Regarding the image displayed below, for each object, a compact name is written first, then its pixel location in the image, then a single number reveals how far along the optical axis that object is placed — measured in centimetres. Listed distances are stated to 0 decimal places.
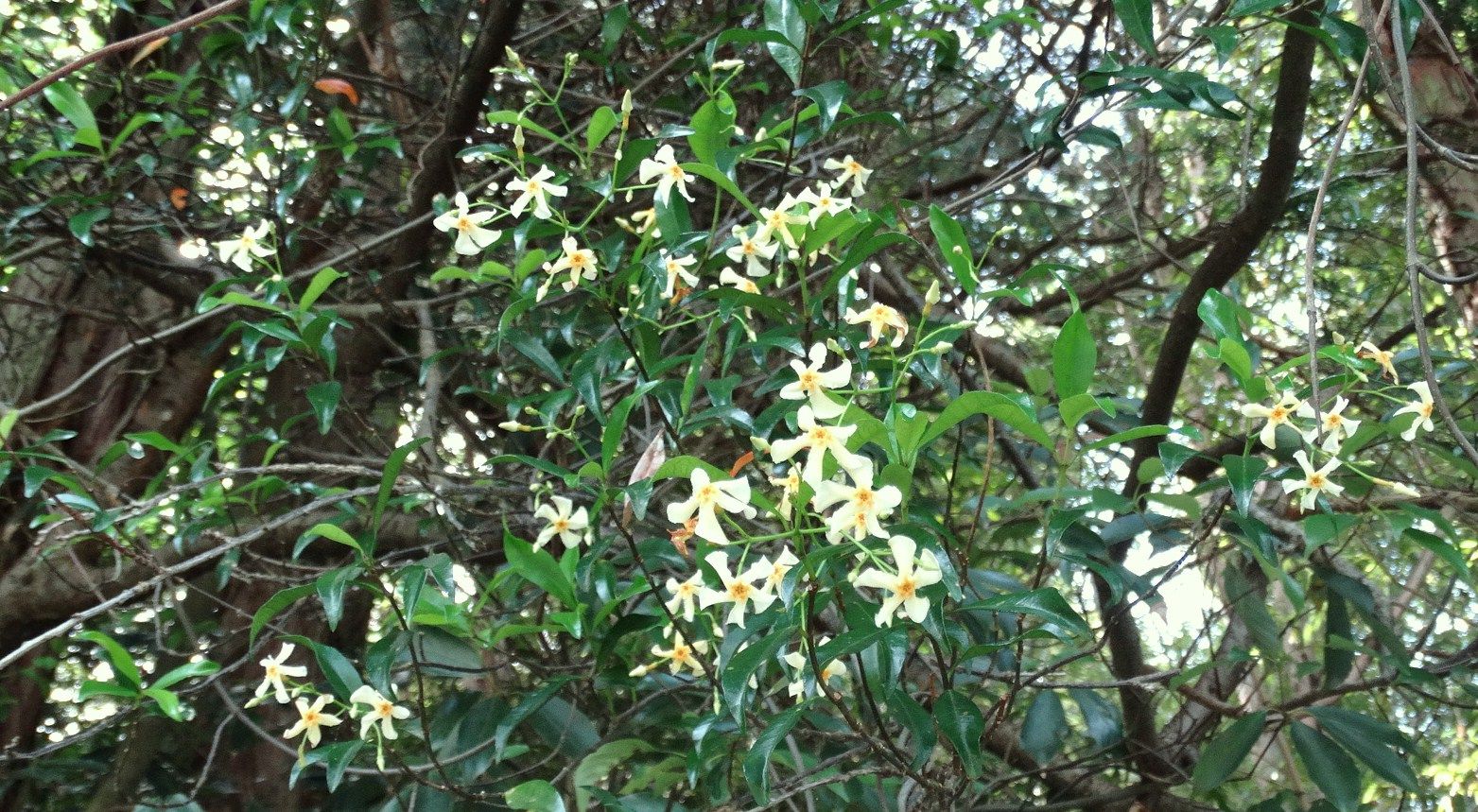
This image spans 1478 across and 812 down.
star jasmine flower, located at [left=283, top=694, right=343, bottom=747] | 130
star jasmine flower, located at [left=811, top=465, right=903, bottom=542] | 85
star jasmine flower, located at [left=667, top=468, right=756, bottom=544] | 93
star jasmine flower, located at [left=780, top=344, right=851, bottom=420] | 93
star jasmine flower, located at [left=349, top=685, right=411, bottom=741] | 126
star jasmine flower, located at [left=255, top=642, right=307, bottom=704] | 132
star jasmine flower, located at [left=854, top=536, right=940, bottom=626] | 90
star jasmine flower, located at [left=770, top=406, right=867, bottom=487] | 86
